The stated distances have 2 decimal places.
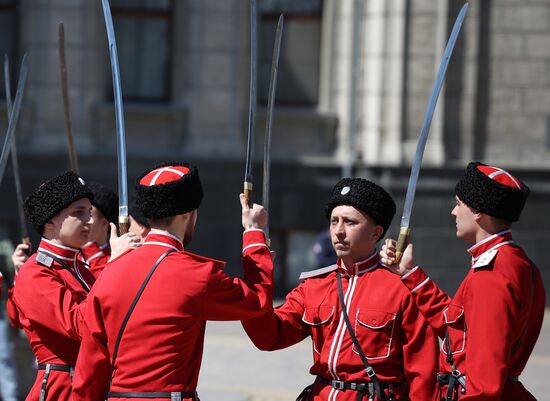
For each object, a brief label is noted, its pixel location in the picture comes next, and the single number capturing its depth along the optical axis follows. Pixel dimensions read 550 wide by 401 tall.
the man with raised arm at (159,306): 10.31
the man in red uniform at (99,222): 15.24
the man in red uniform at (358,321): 11.09
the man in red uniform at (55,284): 11.55
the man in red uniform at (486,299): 10.26
